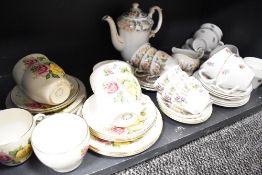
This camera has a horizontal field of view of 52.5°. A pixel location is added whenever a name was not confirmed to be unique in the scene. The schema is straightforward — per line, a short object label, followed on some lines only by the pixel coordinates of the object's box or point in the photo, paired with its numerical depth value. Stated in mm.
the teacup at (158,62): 728
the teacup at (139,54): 738
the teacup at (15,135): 502
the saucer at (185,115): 649
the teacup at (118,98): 560
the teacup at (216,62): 693
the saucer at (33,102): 620
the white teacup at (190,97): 632
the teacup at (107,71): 581
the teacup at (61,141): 490
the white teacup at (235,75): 675
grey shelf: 551
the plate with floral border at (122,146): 564
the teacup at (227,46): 812
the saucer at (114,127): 569
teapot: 729
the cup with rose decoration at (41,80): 592
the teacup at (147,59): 731
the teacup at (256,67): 754
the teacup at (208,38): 899
